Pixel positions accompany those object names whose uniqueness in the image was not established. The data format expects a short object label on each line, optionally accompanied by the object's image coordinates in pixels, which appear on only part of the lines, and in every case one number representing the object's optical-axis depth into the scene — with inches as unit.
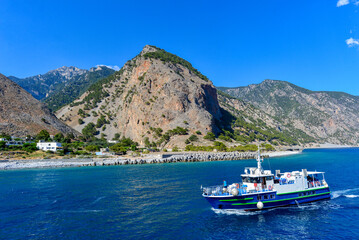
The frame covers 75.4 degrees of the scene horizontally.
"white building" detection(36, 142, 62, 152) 4180.6
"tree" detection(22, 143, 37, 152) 3885.3
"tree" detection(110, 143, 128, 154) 4480.8
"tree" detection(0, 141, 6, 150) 3786.9
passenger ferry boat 1180.5
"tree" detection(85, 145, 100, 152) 4478.3
